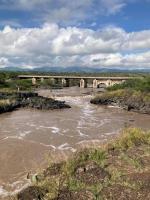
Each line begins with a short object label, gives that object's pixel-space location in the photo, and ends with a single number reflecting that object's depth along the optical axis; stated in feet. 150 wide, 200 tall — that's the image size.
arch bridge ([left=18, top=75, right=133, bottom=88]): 210.40
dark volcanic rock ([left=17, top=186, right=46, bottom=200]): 20.41
